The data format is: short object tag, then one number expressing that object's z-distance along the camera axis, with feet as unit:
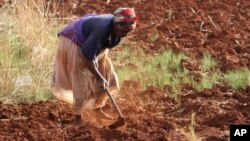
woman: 39.04
